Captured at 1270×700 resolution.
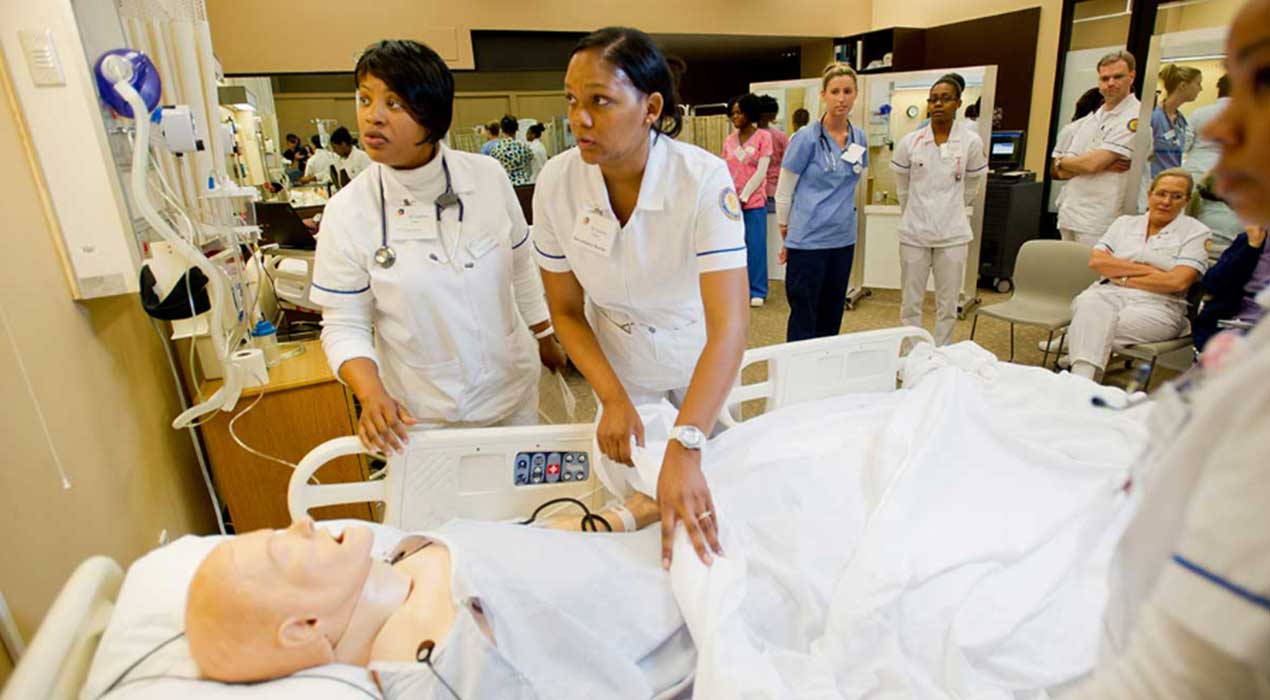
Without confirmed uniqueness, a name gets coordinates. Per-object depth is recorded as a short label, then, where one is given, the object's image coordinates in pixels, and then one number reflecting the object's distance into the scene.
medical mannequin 0.91
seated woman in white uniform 3.00
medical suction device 1.56
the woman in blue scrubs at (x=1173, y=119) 3.41
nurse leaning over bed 1.26
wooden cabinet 1.94
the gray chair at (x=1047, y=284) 3.42
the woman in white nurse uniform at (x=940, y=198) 3.74
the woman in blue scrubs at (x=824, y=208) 3.53
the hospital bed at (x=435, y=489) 0.88
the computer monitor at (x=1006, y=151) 5.53
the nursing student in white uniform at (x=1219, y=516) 0.39
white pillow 0.86
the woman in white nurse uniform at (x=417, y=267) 1.41
